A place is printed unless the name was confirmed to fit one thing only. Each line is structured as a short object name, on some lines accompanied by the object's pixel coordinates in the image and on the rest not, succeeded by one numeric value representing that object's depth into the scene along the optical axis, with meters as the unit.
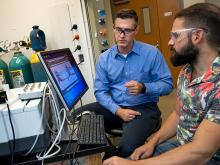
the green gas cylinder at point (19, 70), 3.05
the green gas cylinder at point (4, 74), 3.08
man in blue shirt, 1.96
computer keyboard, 1.27
